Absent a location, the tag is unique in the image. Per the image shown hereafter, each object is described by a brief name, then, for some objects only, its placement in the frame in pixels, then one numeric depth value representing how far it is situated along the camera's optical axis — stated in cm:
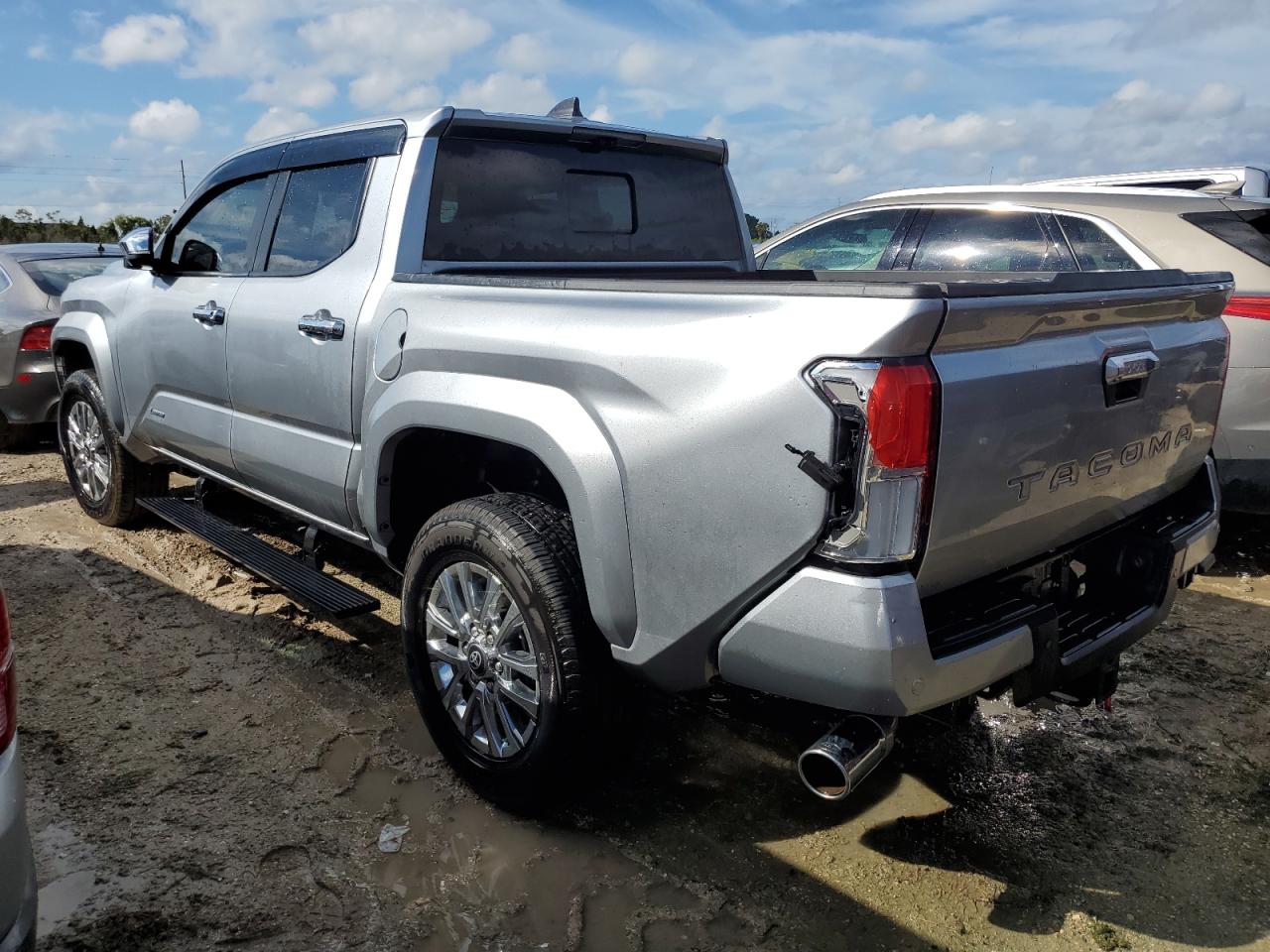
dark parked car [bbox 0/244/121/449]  688
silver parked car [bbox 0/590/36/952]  168
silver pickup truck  199
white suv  448
